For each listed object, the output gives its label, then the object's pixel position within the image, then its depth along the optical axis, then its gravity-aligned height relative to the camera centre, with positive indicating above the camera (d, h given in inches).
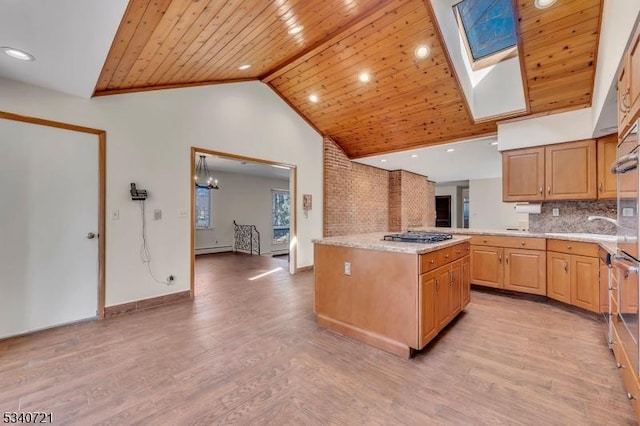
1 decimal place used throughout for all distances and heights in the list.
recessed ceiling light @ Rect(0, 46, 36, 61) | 85.2 +49.3
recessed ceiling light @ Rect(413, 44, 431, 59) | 137.3 +79.7
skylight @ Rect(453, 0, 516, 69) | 139.3 +97.8
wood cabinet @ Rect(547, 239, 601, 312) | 124.2 -28.1
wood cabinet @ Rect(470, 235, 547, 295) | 146.7 -27.5
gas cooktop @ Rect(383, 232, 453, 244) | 107.2 -9.8
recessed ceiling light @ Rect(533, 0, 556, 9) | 103.9 +77.7
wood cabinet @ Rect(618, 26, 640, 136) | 62.5 +31.4
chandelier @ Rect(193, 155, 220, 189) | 299.0 +43.3
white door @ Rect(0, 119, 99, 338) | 107.5 -5.6
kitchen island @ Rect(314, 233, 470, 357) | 90.7 -27.2
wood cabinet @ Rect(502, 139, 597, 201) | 139.1 +21.6
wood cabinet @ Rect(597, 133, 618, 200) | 131.1 +22.2
